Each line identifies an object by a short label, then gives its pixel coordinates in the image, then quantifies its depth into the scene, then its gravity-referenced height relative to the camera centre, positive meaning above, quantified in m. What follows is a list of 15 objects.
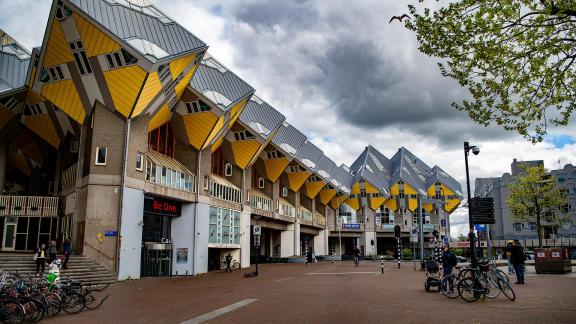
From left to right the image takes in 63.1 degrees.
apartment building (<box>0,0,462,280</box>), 25.30 +6.80
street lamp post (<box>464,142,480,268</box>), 14.78 +1.70
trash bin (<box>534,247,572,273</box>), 24.41 -1.08
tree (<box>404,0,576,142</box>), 9.48 +3.93
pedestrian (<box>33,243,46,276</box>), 20.39 -0.84
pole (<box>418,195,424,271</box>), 32.04 +0.68
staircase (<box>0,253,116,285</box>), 21.45 -1.43
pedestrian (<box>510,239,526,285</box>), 18.03 -0.79
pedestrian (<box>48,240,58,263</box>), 20.75 -0.50
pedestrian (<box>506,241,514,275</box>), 25.17 -1.60
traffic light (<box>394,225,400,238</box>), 31.68 +0.52
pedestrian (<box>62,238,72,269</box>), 21.91 -0.64
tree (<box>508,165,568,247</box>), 39.28 +3.76
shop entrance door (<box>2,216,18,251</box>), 31.97 +0.30
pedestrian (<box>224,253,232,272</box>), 34.19 -1.61
